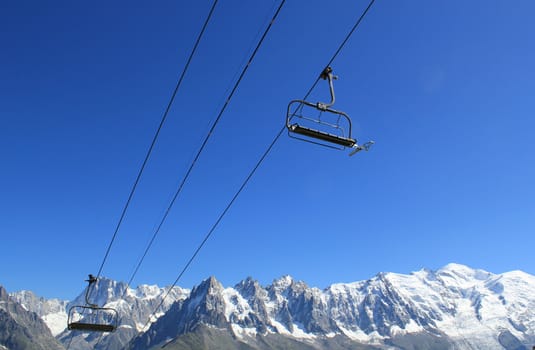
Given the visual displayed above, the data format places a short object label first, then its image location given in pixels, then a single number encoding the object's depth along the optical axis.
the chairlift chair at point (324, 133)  14.20
